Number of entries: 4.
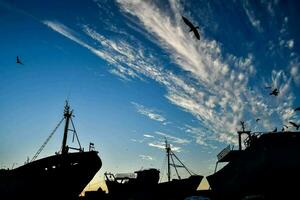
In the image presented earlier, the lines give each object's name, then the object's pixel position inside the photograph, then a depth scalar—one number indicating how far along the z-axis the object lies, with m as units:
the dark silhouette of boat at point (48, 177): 28.77
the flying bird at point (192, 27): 15.55
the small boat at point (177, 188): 35.94
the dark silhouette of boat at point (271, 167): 22.48
